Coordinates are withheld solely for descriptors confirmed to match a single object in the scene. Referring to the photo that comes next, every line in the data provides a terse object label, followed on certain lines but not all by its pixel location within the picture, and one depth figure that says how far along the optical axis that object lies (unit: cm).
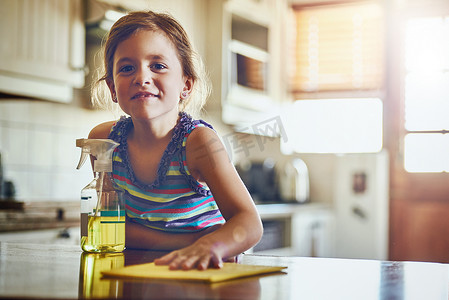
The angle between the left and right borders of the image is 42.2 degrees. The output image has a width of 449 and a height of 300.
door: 417
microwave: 357
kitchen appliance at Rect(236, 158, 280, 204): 416
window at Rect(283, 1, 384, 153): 455
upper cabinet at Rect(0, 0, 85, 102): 228
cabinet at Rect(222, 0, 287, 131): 355
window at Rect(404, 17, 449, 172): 422
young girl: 99
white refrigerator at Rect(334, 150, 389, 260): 423
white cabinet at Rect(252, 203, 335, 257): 357
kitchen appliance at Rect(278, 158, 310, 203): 437
